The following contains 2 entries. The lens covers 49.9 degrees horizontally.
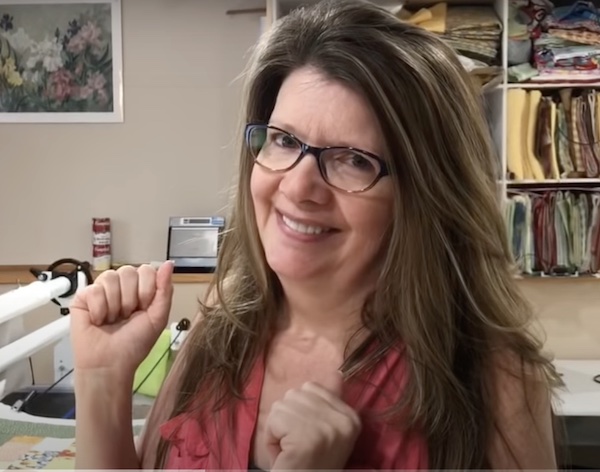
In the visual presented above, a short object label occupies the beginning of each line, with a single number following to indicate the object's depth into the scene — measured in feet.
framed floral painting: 5.56
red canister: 5.59
